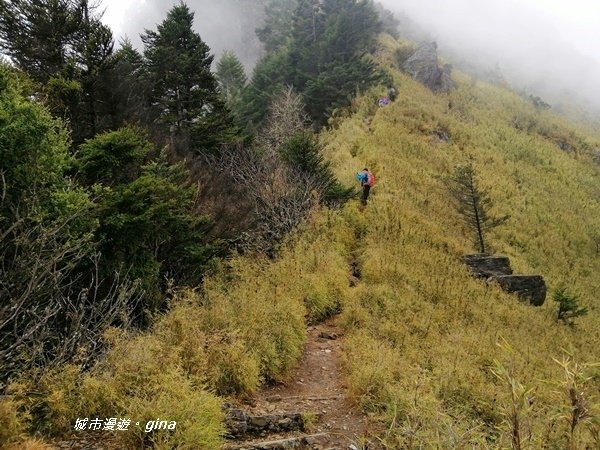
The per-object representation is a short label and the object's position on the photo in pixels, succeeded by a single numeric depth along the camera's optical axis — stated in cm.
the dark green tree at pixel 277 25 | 5157
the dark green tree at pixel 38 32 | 1289
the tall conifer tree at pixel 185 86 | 1791
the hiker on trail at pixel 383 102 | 2882
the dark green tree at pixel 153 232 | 728
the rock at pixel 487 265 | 1318
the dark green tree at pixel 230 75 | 4441
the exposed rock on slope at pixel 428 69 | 3884
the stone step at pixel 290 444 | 422
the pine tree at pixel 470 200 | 1490
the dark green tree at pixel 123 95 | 1234
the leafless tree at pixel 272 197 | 1190
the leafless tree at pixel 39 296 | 454
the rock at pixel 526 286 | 1288
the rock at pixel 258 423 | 457
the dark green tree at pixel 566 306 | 1260
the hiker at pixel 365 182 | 1588
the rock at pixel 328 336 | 826
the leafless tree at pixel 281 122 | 1998
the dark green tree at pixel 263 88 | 3035
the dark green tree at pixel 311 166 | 1437
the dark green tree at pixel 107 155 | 796
